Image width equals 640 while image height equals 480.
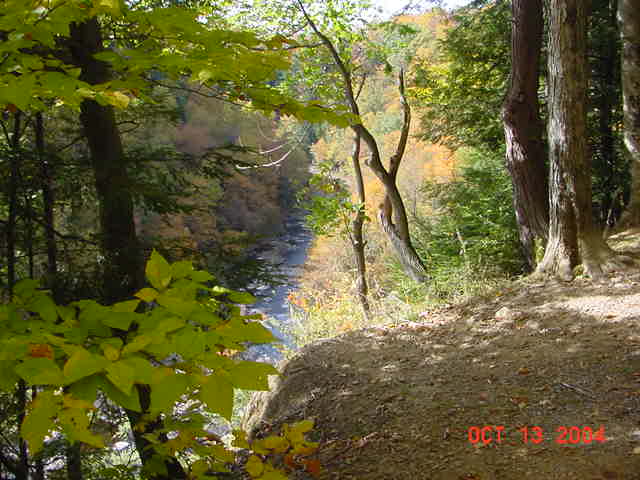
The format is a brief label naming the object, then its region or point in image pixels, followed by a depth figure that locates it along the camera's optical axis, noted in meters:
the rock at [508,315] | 4.26
